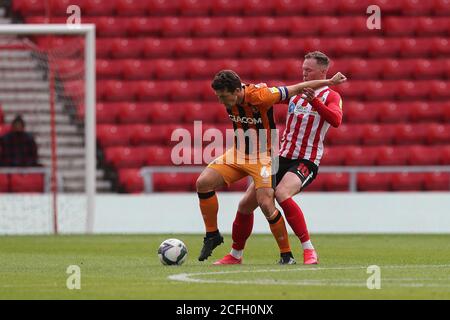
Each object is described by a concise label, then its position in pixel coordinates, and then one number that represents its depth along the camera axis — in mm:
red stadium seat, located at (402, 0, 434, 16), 23625
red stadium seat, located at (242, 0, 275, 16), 23406
